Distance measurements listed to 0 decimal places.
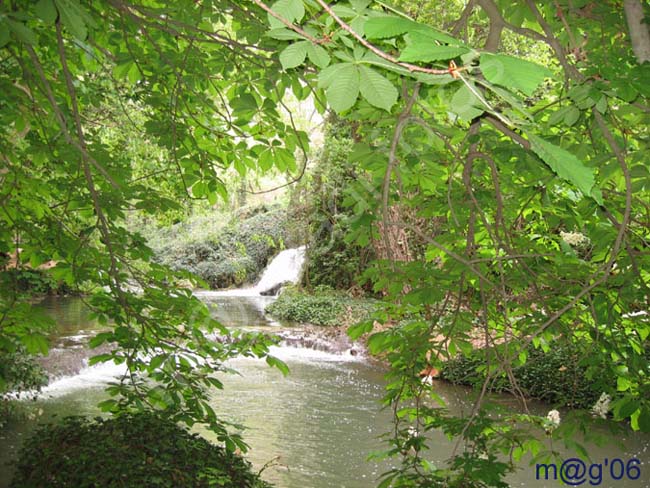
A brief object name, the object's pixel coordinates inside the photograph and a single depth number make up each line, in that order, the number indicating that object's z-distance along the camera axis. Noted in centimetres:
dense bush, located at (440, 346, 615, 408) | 682
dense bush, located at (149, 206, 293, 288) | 2072
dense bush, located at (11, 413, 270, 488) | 351
